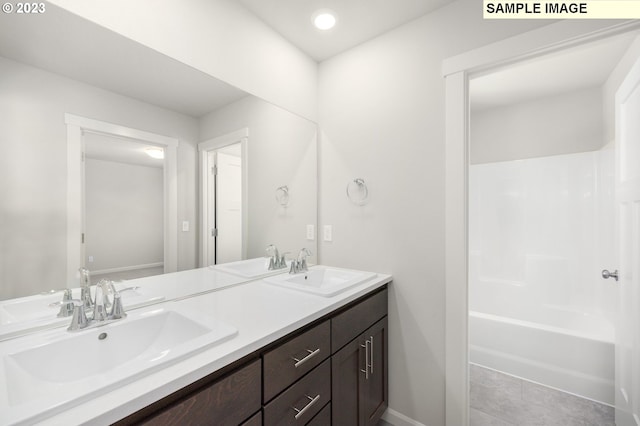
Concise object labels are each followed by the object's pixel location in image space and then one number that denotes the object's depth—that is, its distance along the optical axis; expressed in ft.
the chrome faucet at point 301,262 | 5.95
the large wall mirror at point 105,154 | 2.93
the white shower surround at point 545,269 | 6.73
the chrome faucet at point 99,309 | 2.95
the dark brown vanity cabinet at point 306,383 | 2.38
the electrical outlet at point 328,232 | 6.68
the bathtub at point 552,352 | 6.31
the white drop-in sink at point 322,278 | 4.66
